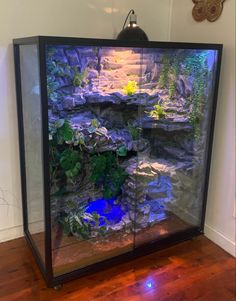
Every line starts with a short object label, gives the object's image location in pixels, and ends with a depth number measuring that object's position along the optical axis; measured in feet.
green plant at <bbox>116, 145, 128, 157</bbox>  6.66
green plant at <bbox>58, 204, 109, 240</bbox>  6.50
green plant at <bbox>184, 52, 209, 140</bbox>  6.75
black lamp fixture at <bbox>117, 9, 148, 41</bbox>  6.55
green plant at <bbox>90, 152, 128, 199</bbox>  6.51
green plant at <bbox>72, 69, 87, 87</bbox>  6.06
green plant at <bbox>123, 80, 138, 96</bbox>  6.28
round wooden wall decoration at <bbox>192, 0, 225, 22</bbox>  6.77
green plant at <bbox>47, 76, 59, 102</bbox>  5.47
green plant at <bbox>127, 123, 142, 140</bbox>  6.50
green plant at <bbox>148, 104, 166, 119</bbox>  6.59
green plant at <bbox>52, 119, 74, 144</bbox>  5.74
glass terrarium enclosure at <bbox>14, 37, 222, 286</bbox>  5.84
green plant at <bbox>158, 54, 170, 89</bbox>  6.44
